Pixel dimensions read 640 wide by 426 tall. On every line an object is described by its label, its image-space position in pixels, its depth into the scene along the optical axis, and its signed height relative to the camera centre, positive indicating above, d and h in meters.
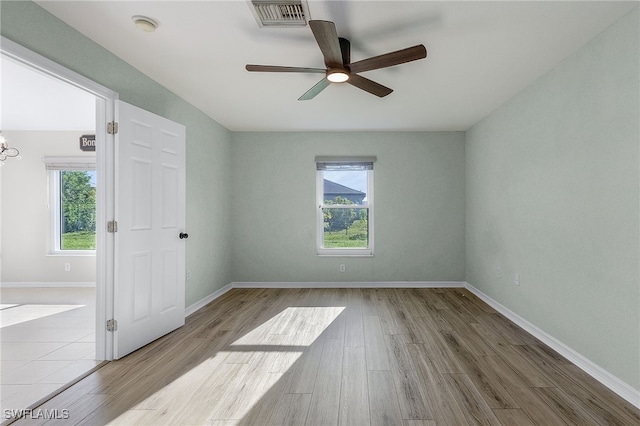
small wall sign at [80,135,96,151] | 5.39 +1.17
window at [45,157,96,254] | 5.37 +0.15
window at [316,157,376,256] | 5.32 +0.02
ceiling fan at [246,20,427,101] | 2.01 +1.10
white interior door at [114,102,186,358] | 2.68 -0.14
